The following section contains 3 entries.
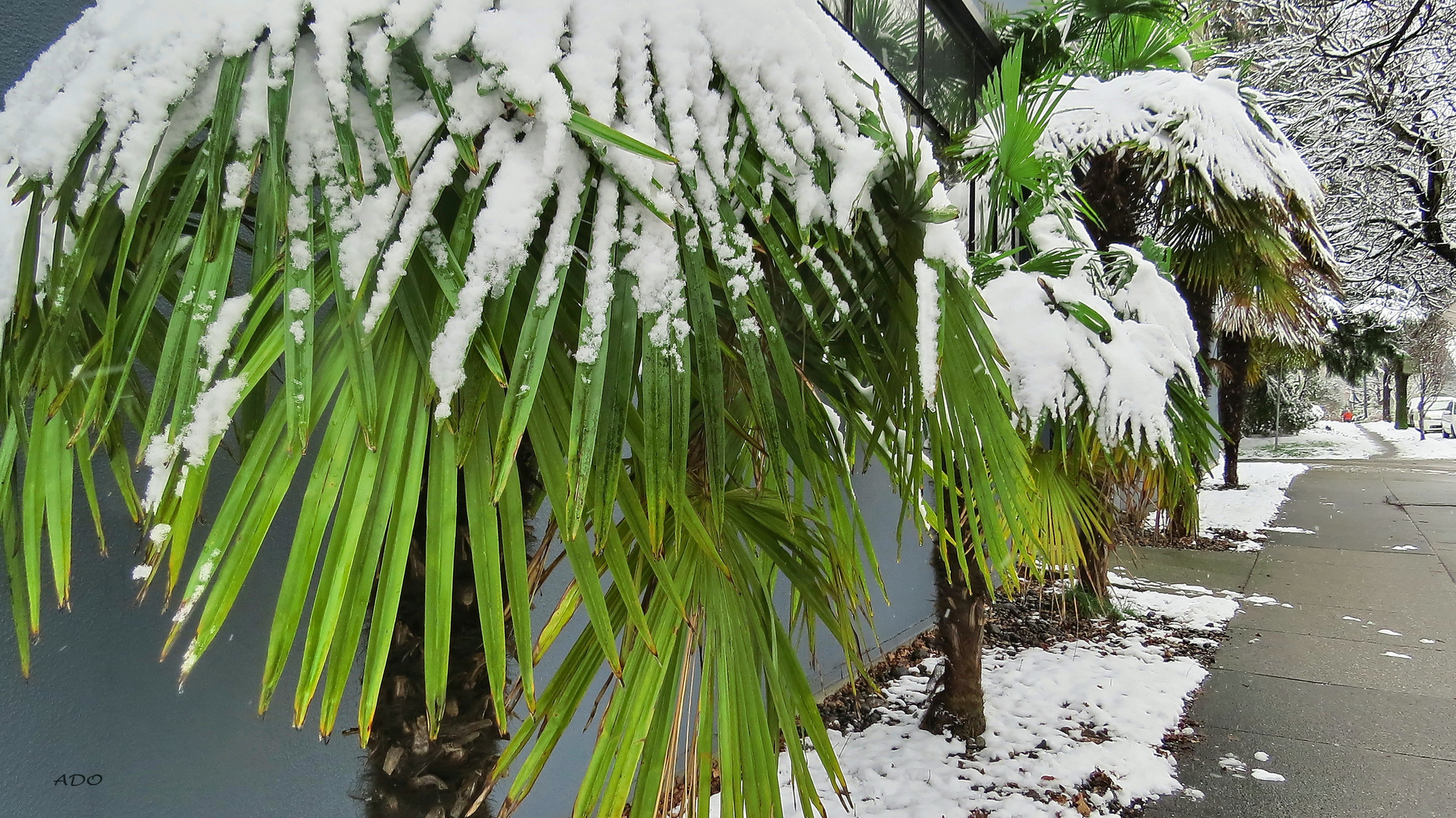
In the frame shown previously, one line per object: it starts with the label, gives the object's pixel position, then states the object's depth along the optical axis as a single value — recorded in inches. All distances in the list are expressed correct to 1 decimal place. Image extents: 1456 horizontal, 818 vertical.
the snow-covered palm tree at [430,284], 33.3
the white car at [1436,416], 1013.2
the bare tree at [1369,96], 305.9
